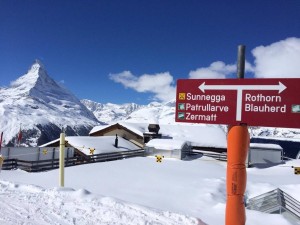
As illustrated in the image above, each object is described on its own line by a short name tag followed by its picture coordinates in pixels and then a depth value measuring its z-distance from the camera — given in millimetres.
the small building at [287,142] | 58469
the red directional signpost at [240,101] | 5219
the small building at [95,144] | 37906
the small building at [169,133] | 47406
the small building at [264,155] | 36094
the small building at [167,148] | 35812
